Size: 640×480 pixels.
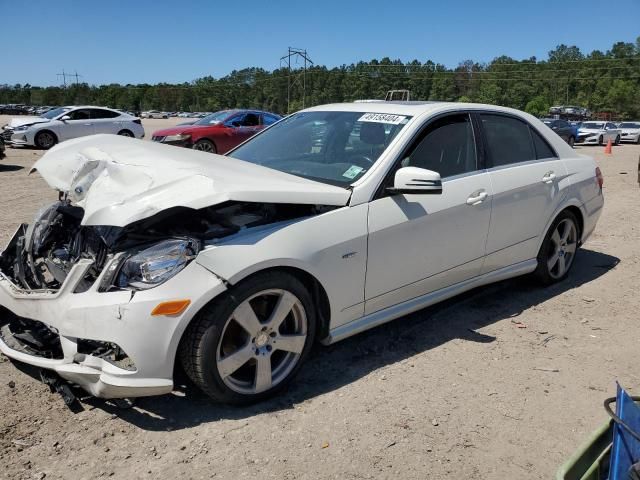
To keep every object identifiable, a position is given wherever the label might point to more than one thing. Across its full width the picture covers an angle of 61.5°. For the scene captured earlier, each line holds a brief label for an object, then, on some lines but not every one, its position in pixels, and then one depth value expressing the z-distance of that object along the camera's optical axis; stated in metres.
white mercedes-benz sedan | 2.66
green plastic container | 2.05
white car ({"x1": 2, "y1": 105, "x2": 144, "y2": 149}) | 17.69
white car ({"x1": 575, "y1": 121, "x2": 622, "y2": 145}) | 31.08
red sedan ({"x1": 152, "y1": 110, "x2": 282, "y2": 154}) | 14.41
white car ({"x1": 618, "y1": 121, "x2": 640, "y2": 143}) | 33.72
